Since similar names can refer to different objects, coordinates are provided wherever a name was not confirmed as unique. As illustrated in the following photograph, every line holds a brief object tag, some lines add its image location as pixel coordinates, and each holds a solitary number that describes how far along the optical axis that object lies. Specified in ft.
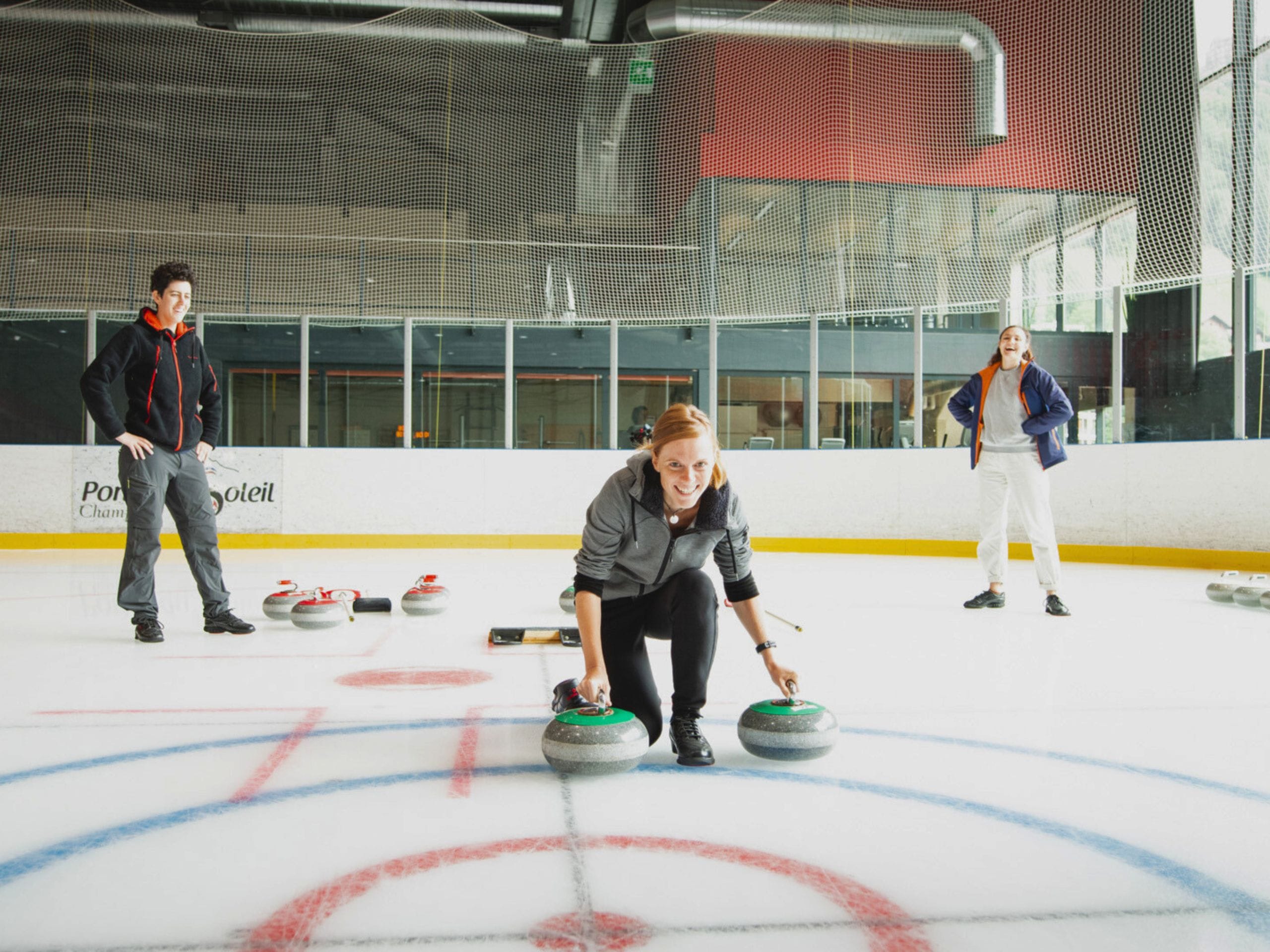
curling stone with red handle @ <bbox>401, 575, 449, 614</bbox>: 13.38
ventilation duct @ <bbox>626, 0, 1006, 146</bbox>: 26.40
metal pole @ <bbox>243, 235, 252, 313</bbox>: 30.07
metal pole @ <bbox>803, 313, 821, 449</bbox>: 28.60
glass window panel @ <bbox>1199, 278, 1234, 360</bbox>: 23.20
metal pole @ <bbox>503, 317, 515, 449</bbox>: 29.63
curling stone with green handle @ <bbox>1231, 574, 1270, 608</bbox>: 14.78
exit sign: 30.14
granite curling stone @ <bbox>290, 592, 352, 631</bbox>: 11.96
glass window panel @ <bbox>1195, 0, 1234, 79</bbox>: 21.53
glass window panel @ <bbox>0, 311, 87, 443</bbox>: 28.32
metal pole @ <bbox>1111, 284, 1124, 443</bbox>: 23.77
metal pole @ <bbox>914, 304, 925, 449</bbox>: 26.99
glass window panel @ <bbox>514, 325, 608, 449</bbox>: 29.68
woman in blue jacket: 14.55
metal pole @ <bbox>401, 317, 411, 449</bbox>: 29.53
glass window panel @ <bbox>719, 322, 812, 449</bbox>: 28.99
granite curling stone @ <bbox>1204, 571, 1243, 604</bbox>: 15.25
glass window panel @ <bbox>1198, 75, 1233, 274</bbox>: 21.45
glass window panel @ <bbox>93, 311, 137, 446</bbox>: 29.14
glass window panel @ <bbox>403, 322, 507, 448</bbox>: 29.60
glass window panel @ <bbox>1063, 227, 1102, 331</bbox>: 23.99
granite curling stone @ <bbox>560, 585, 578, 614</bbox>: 13.32
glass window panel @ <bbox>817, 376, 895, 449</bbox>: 27.55
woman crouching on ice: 6.00
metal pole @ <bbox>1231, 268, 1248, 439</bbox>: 22.00
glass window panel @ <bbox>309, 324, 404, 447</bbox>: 29.63
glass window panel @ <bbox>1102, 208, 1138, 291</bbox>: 23.24
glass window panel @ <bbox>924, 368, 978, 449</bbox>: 26.68
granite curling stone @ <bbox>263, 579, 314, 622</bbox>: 12.74
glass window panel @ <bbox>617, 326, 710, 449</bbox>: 30.22
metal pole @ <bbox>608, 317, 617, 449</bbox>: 30.01
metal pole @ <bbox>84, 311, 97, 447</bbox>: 28.81
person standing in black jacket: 11.34
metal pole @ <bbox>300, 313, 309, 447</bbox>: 29.48
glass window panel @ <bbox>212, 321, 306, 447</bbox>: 29.43
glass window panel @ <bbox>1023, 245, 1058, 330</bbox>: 24.77
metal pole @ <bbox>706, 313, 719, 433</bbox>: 29.91
